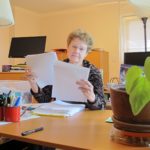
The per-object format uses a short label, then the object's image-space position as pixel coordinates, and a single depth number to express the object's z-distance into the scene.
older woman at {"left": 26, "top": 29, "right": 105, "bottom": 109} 1.70
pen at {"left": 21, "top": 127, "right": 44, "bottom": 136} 0.97
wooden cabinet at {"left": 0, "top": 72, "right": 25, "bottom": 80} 3.10
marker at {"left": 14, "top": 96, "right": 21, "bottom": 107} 1.22
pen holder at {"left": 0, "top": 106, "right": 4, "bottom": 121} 1.21
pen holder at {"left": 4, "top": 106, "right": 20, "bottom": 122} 1.19
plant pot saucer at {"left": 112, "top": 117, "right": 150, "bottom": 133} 0.84
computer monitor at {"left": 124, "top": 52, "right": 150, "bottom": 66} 2.69
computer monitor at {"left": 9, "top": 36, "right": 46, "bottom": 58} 3.70
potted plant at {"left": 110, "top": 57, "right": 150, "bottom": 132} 0.75
